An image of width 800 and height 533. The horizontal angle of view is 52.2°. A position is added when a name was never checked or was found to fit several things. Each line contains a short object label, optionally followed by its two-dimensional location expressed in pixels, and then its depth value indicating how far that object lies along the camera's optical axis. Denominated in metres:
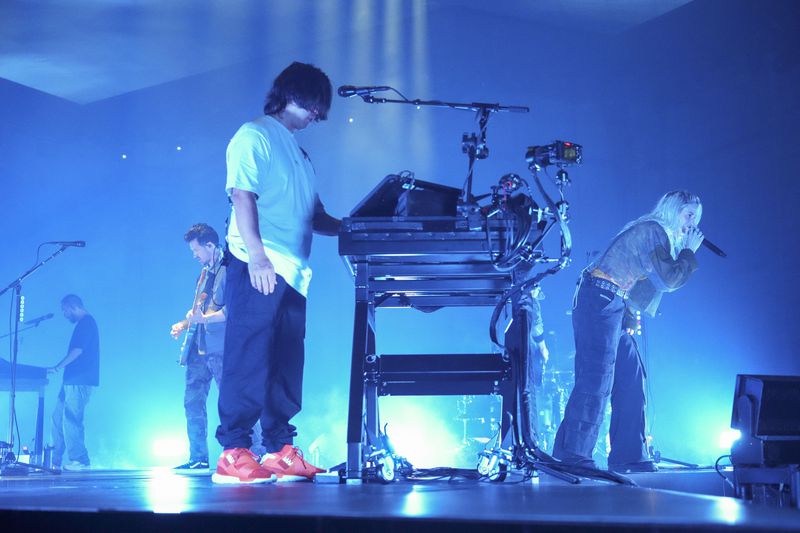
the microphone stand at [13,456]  5.71
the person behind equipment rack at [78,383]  7.22
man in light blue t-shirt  2.57
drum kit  6.94
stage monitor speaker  3.33
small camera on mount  2.63
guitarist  5.48
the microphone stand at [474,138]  2.69
